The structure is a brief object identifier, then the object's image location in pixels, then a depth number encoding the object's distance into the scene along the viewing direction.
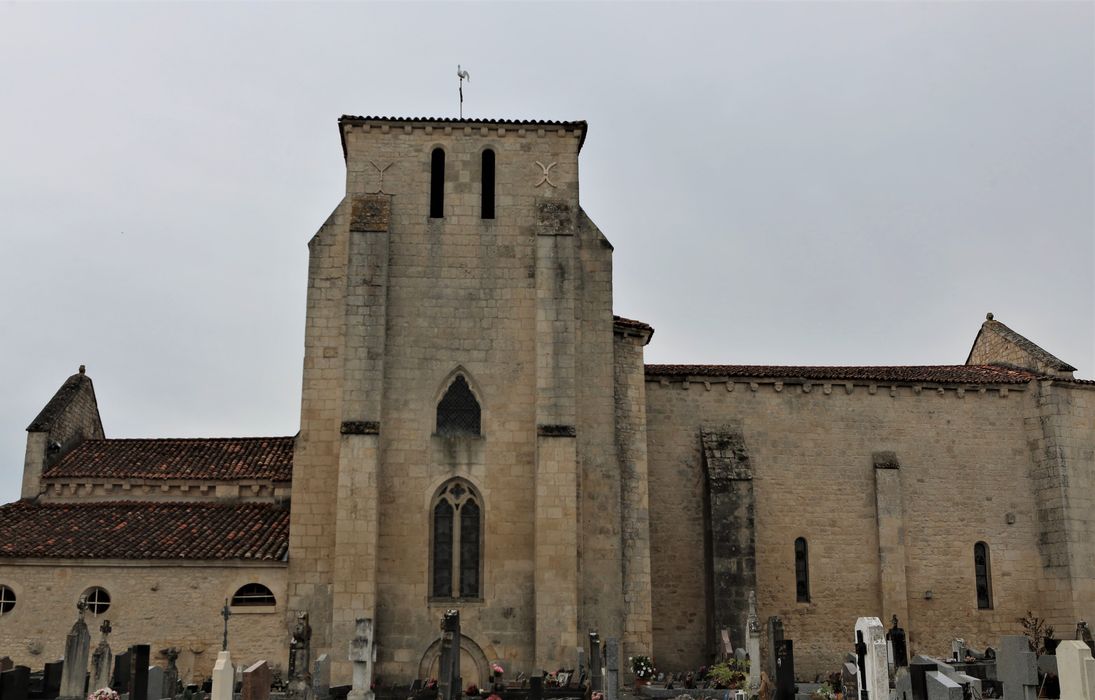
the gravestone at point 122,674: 19.55
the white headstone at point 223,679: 15.17
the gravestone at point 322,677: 19.72
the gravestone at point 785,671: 17.45
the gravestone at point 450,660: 17.94
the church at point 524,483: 23.73
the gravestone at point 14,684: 17.94
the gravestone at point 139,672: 18.33
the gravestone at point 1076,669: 13.08
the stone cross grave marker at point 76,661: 18.62
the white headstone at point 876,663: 15.39
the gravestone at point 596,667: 20.86
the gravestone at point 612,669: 19.50
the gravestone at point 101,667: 18.70
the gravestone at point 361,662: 16.80
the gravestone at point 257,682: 15.35
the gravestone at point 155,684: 19.14
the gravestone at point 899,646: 16.87
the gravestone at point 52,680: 19.75
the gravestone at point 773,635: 19.38
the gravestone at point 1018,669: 15.59
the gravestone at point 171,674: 20.10
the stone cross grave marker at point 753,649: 20.75
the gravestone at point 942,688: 14.54
